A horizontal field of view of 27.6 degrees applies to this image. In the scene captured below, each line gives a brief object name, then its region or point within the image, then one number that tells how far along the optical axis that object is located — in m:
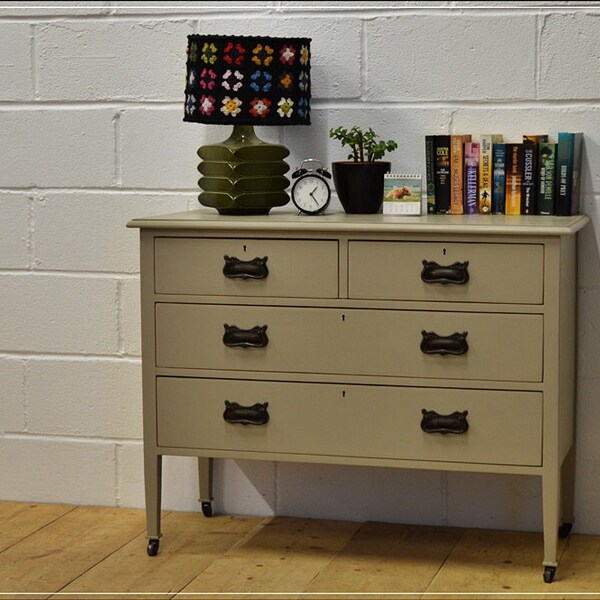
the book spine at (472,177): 3.03
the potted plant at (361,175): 2.99
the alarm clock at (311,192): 3.01
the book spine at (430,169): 3.05
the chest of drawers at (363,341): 2.69
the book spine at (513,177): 2.99
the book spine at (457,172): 3.03
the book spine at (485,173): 3.02
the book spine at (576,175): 2.96
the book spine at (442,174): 3.04
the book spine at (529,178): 2.97
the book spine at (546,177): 2.96
